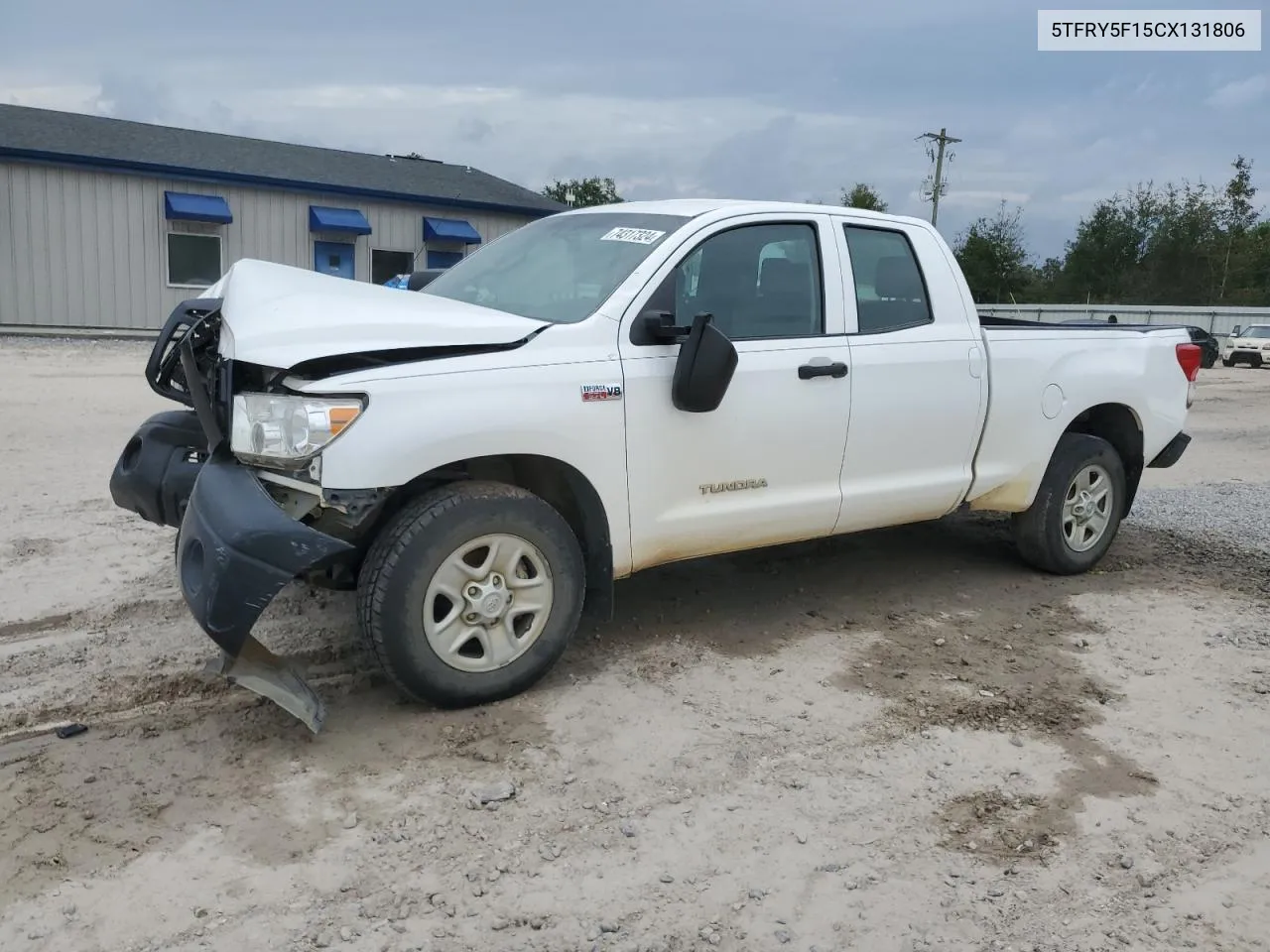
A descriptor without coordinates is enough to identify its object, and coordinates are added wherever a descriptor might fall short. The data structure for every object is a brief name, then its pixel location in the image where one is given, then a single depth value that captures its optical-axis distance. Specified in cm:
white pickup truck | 381
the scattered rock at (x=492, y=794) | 350
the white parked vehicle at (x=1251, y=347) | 3038
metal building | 2194
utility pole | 5025
